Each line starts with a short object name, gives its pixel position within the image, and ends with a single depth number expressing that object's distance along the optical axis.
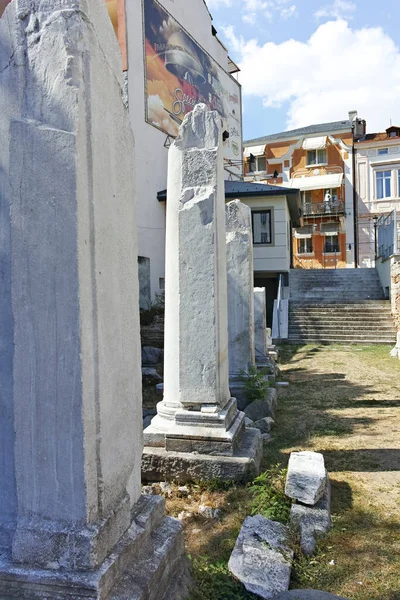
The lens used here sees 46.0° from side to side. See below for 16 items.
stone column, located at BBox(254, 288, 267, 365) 9.02
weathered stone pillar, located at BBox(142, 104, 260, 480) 4.22
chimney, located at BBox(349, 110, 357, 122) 34.47
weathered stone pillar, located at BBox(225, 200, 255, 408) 6.69
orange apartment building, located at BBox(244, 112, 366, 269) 30.77
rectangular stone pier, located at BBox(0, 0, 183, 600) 1.82
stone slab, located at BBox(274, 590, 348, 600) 2.30
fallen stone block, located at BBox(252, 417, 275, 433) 5.68
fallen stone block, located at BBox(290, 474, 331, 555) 3.08
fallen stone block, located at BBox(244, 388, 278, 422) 6.08
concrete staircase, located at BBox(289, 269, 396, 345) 14.80
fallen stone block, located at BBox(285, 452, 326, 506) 3.46
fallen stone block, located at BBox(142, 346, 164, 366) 10.61
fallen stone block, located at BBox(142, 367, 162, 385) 9.16
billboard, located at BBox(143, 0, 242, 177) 16.30
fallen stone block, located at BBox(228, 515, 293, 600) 2.57
